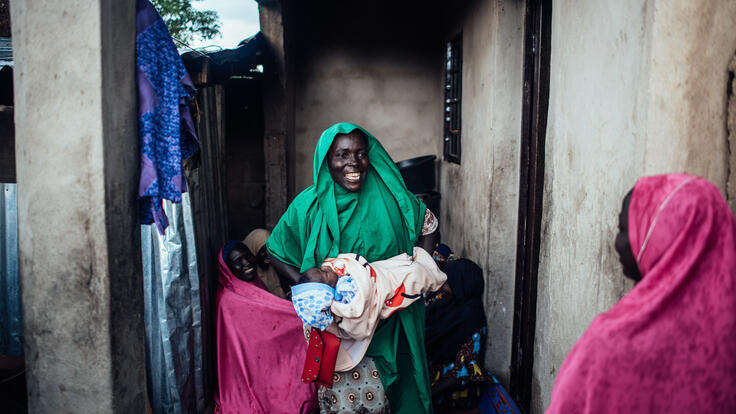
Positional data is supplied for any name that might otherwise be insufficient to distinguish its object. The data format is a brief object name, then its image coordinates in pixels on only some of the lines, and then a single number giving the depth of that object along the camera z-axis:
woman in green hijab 2.66
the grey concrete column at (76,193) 2.13
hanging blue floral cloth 2.33
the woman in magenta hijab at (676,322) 1.19
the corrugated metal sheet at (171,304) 3.03
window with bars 4.97
